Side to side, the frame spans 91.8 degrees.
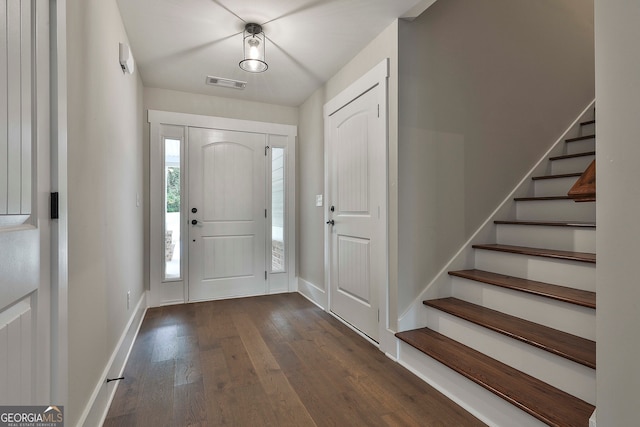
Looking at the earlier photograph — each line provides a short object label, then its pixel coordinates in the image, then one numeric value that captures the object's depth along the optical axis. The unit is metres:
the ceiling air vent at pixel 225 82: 3.22
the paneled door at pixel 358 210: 2.42
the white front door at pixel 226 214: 3.59
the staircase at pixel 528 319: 1.43
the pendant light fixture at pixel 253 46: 2.37
